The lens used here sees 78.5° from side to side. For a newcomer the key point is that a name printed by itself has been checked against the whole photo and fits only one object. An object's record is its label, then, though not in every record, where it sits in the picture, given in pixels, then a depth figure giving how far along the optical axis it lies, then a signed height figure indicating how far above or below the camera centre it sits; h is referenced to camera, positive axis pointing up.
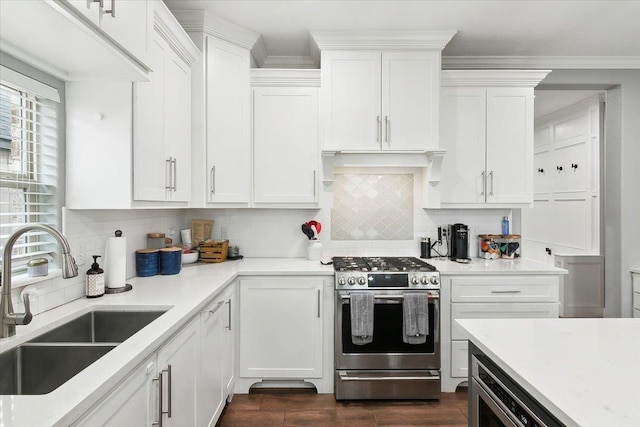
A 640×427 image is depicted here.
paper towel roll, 2.08 -0.28
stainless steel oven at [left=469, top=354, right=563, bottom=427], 1.01 -0.55
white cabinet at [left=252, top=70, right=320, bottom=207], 3.10 +0.56
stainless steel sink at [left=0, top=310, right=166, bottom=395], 1.35 -0.54
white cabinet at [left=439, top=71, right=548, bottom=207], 3.18 +0.62
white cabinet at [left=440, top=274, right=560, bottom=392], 2.86 -0.65
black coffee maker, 3.32 -0.24
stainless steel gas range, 2.73 -0.93
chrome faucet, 1.25 -0.21
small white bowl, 3.03 -0.35
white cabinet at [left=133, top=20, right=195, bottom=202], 1.98 +0.48
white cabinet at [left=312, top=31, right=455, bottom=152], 3.02 +0.90
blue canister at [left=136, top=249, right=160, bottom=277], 2.53 -0.33
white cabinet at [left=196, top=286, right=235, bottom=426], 2.04 -0.85
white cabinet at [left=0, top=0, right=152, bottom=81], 1.22 +0.62
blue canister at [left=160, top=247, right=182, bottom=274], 2.62 -0.32
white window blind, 1.62 +0.20
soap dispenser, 1.97 -0.35
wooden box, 3.11 -0.31
